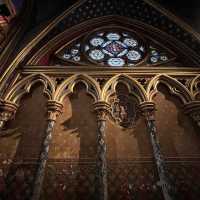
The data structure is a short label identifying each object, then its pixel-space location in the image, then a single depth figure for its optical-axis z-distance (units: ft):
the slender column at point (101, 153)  11.27
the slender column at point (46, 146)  11.33
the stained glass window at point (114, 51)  19.56
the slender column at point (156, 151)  11.47
